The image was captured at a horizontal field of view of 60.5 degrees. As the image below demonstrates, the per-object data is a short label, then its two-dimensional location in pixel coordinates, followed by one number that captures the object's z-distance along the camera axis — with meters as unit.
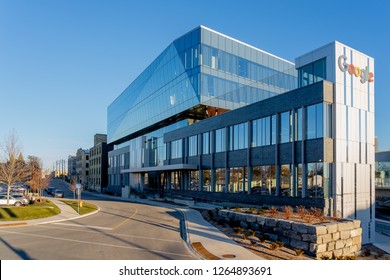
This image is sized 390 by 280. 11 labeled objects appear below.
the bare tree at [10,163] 32.08
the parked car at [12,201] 34.47
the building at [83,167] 111.56
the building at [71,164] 155.07
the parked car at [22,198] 35.08
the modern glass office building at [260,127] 24.69
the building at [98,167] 89.06
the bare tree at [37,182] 44.09
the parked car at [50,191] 66.04
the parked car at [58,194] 56.38
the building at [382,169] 66.12
